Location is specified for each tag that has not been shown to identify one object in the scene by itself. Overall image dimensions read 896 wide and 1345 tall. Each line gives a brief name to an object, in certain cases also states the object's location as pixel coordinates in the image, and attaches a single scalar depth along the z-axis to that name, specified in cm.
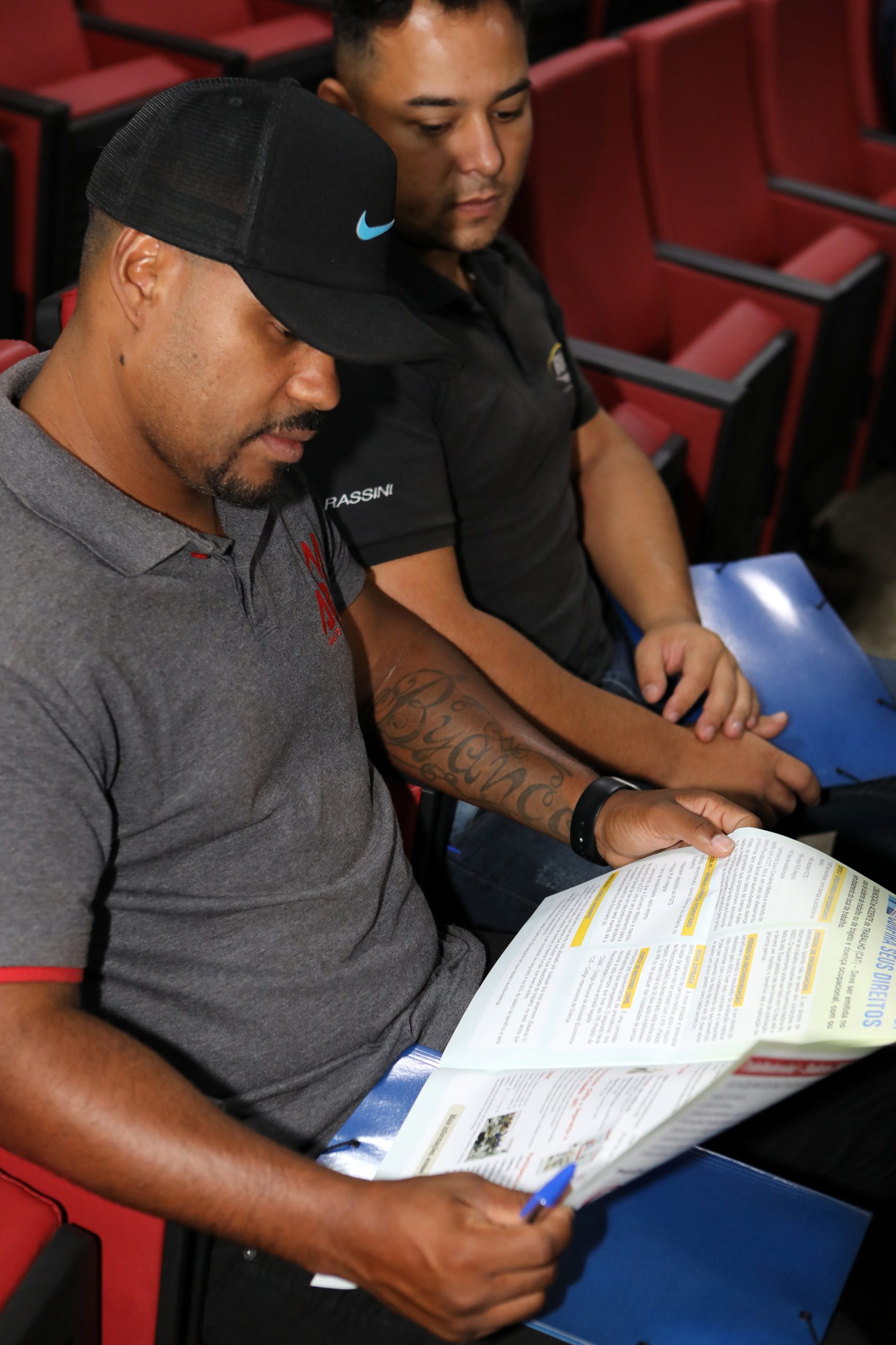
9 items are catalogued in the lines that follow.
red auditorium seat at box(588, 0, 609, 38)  384
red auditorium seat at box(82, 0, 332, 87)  271
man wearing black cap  74
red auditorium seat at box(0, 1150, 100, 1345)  74
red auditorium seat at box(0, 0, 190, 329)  223
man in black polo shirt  129
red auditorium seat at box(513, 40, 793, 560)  202
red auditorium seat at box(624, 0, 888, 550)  241
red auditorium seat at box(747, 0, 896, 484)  289
